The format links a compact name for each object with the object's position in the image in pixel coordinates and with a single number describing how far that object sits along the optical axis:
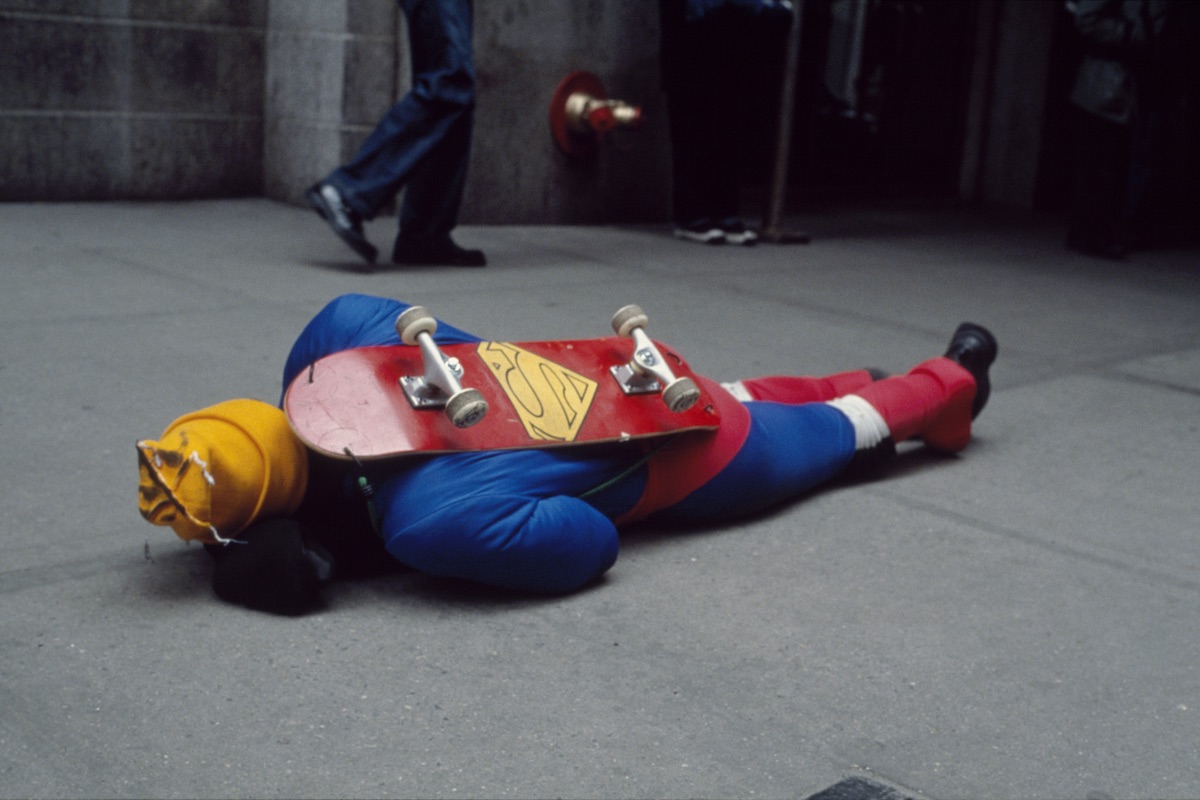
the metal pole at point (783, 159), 6.60
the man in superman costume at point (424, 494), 2.11
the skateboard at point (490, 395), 2.23
